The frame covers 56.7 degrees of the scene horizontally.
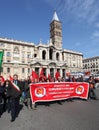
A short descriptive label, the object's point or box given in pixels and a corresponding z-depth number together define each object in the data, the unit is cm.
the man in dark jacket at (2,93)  478
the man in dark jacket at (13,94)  426
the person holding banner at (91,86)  723
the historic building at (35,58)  3321
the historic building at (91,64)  6491
